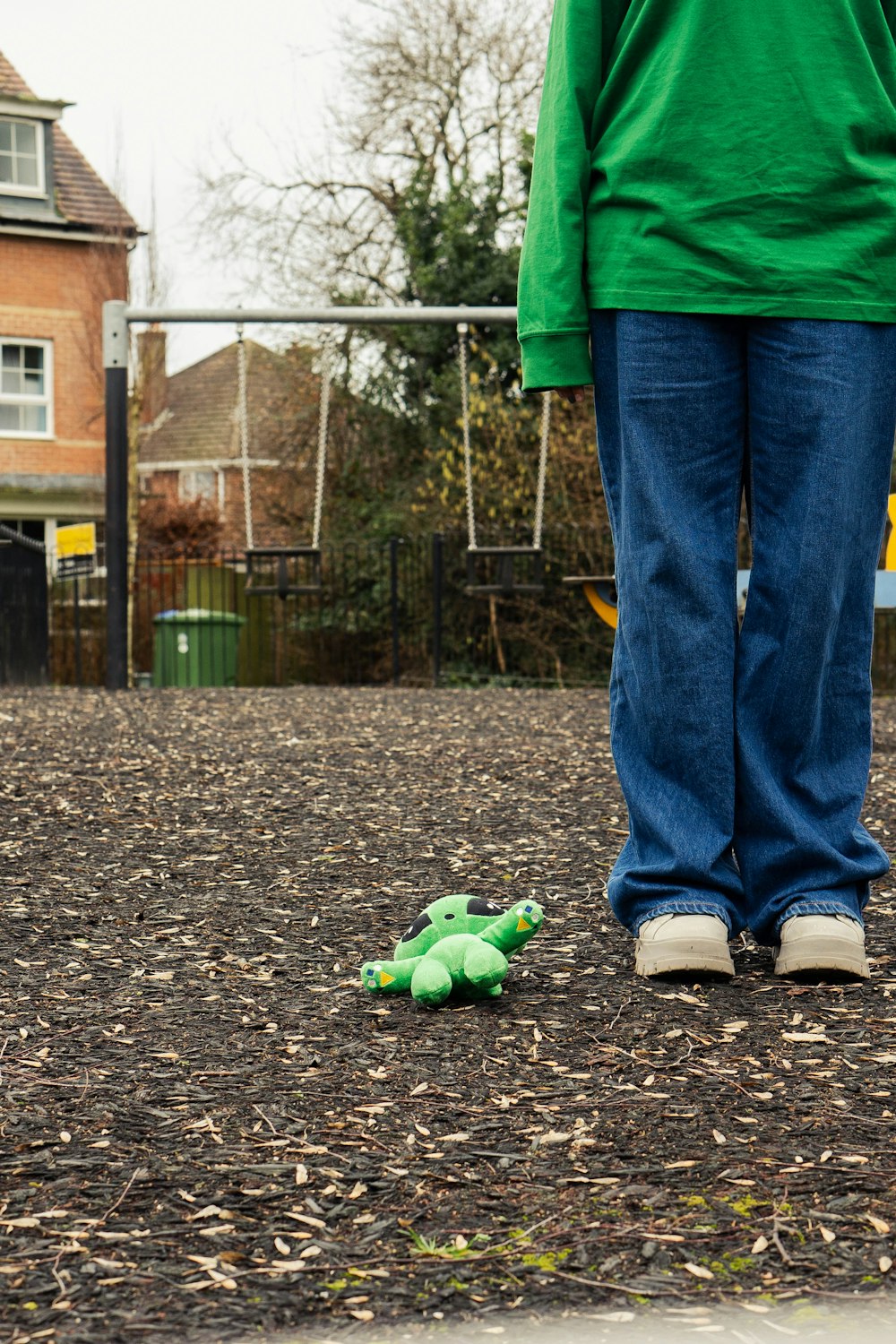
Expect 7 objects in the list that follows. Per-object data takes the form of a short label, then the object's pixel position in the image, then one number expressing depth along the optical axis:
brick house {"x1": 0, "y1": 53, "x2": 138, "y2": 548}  20.72
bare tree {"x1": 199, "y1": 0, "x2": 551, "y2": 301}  16.06
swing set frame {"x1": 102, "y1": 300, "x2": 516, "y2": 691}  9.22
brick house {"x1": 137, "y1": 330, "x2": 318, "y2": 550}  16.72
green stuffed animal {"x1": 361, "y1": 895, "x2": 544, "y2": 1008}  2.04
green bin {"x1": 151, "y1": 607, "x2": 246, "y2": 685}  13.95
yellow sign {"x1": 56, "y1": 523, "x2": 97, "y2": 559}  13.46
